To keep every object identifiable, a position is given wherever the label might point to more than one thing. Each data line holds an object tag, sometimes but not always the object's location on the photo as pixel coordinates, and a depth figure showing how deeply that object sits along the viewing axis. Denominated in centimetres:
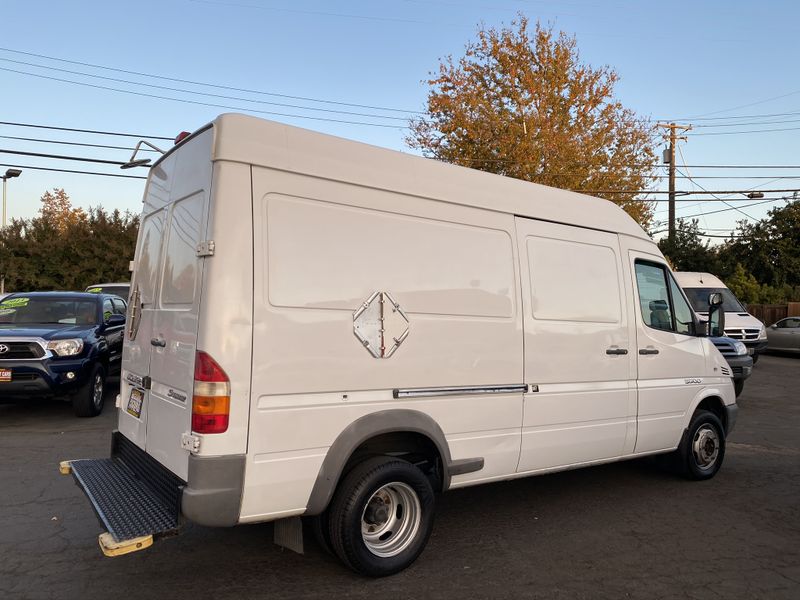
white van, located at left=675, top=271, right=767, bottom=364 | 1530
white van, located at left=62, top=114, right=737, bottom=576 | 341
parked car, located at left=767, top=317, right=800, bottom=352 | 2011
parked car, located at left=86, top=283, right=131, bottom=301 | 1525
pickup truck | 816
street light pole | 3011
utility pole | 2926
